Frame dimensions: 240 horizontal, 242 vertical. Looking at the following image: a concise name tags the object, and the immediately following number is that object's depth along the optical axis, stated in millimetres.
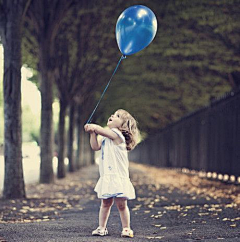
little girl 5676
